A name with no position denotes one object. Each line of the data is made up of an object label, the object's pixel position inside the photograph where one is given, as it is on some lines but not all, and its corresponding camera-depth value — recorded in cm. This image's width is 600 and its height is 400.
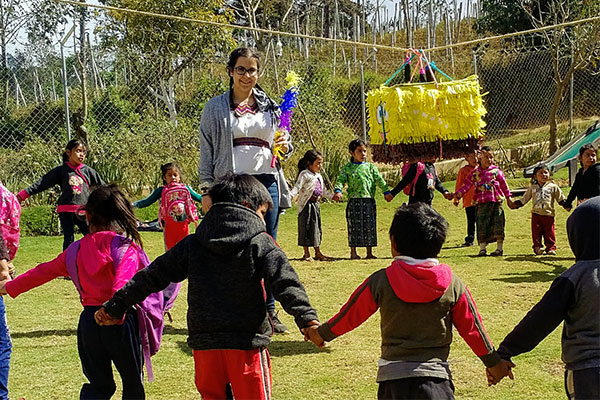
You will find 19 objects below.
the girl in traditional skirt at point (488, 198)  945
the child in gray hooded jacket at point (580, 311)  298
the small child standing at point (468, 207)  1022
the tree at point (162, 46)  1262
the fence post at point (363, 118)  1417
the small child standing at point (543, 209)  929
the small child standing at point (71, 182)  838
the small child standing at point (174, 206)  775
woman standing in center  472
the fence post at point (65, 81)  1152
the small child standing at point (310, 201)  974
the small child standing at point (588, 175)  792
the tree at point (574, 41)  1711
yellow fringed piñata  478
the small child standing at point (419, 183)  941
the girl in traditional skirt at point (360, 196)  970
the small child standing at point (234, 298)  318
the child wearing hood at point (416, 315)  298
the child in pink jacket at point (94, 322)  359
